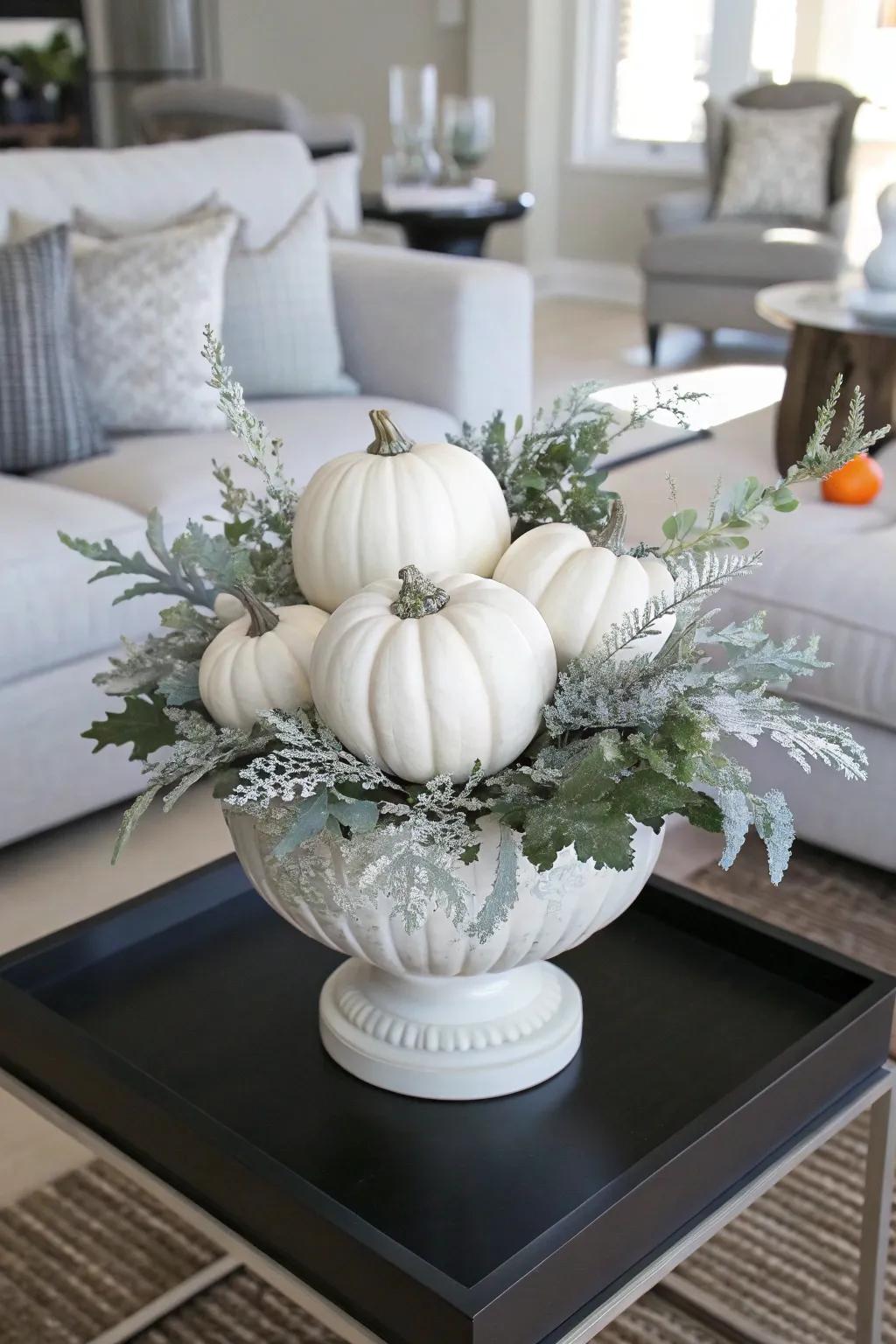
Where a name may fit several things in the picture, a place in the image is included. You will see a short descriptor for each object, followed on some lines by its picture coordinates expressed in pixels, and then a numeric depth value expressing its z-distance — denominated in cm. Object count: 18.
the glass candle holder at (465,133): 495
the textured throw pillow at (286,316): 270
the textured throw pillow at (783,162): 521
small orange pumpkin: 222
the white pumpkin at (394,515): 95
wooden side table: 312
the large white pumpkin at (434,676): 85
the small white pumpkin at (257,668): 94
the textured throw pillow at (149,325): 248
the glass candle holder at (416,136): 492
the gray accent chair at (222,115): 447
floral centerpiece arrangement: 85
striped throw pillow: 235
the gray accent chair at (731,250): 498
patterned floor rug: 132
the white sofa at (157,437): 203
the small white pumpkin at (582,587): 91
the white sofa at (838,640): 189
